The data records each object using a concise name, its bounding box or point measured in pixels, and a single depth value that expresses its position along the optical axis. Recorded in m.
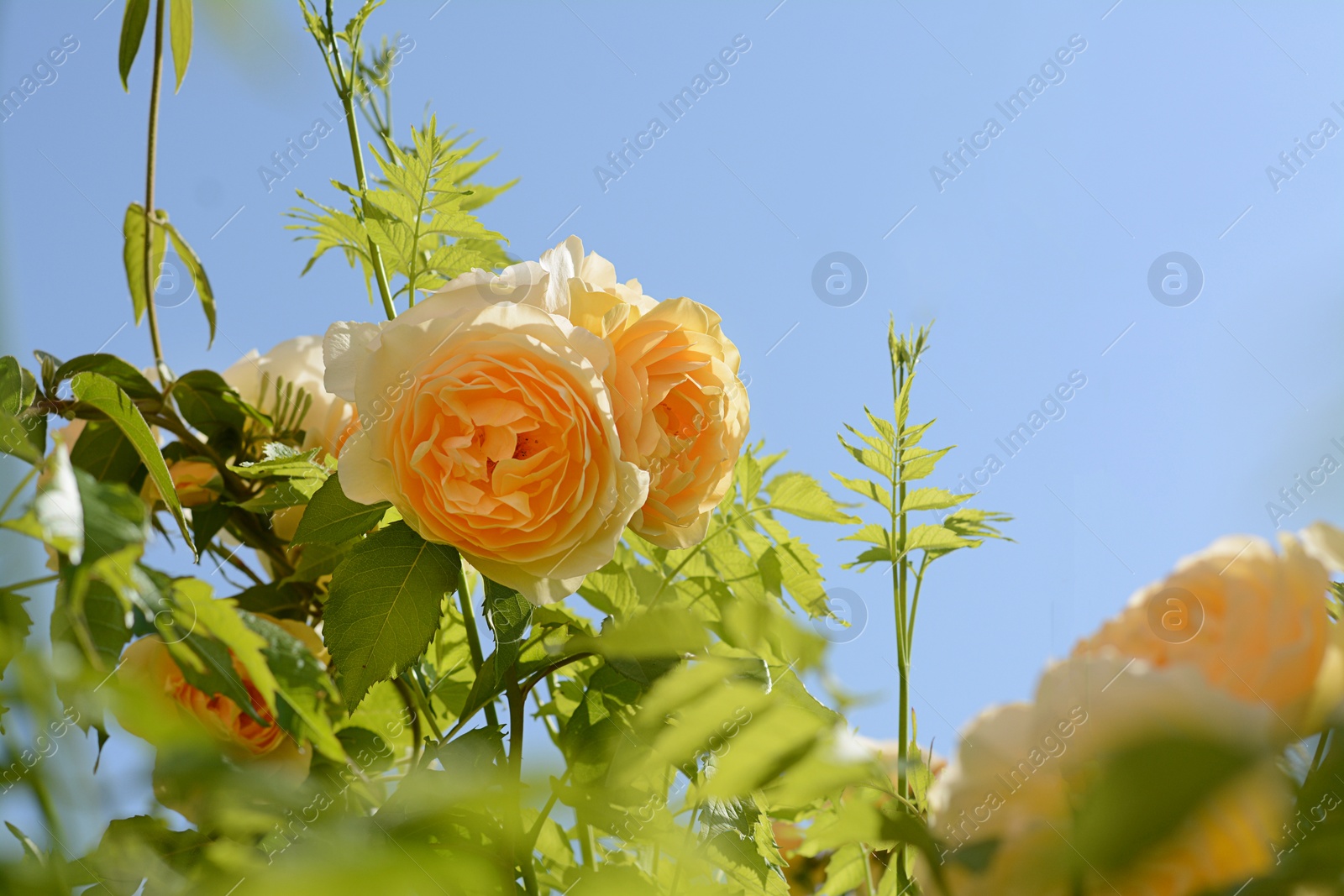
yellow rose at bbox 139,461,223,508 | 1.44
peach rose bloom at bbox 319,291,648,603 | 1.31
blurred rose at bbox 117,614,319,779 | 1.39
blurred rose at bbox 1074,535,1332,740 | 1.05
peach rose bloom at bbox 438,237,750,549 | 1.33
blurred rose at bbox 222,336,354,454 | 1.45
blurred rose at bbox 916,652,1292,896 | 0.75
